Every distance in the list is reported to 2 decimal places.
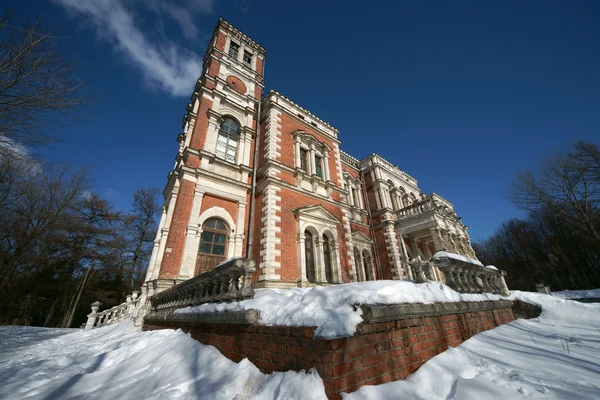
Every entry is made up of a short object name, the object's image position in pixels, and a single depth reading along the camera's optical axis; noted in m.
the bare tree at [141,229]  19.55
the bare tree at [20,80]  3.68
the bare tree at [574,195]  14.12
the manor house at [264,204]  9.16
